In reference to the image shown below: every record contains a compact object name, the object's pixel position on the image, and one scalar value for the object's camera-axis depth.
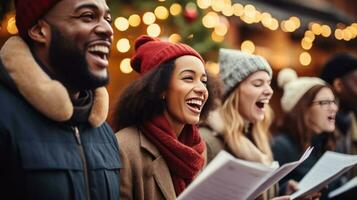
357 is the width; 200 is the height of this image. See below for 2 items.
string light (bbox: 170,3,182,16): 5.55
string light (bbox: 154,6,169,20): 5.43
